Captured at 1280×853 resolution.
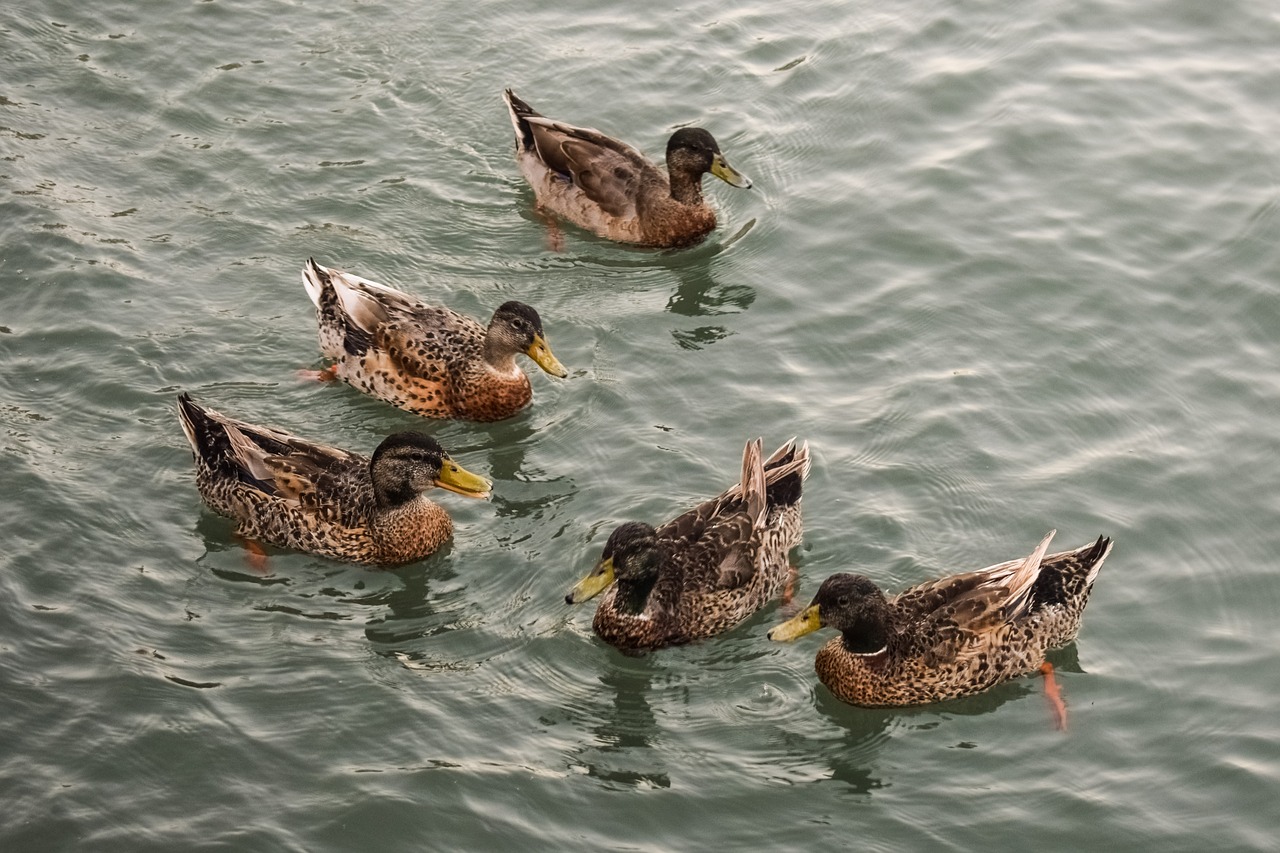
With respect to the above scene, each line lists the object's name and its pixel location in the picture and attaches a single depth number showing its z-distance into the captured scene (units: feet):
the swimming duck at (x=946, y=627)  32.27
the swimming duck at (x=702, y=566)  33.12
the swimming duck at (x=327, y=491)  35.83
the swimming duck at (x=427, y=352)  40.16
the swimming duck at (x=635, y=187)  46.44
